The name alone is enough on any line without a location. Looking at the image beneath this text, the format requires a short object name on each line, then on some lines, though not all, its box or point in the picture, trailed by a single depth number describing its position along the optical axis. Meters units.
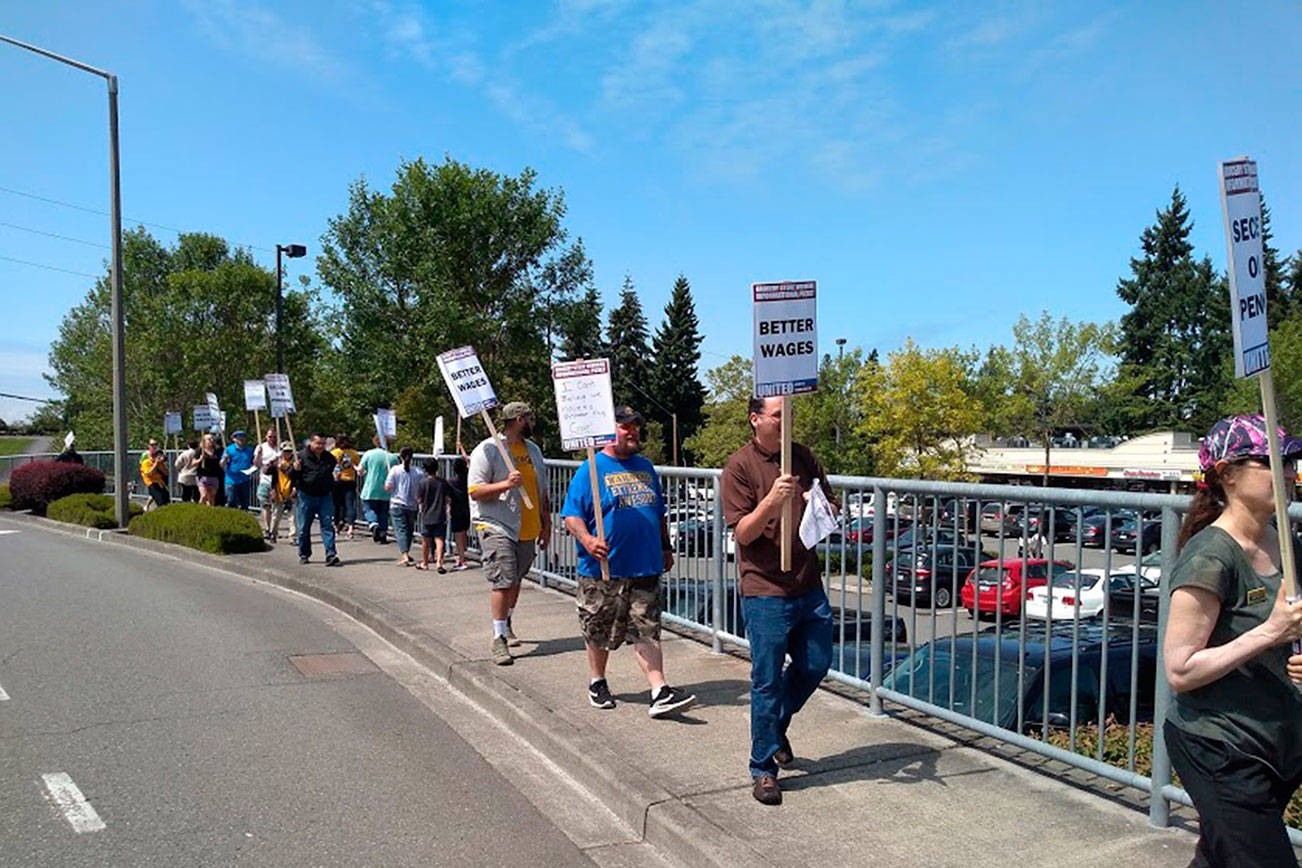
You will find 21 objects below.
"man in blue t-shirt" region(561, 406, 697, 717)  6.15
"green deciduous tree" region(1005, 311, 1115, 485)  51.41
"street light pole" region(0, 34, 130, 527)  18.94
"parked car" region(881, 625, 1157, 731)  4.64
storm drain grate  8.00
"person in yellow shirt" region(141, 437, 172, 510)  21.23
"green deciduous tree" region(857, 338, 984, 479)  46.25
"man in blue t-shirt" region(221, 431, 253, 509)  19.22
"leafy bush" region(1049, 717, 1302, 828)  5.02
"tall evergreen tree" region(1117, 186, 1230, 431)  78.81
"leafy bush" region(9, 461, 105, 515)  24.38
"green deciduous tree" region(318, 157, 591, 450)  49.06
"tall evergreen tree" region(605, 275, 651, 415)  86.19
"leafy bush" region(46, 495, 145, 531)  19.91
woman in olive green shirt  2.81
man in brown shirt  4.75
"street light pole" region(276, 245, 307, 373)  35.16
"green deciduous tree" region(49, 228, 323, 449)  58.38
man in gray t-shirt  7.59
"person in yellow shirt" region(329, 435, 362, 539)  16.72
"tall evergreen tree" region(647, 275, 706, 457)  86.56
